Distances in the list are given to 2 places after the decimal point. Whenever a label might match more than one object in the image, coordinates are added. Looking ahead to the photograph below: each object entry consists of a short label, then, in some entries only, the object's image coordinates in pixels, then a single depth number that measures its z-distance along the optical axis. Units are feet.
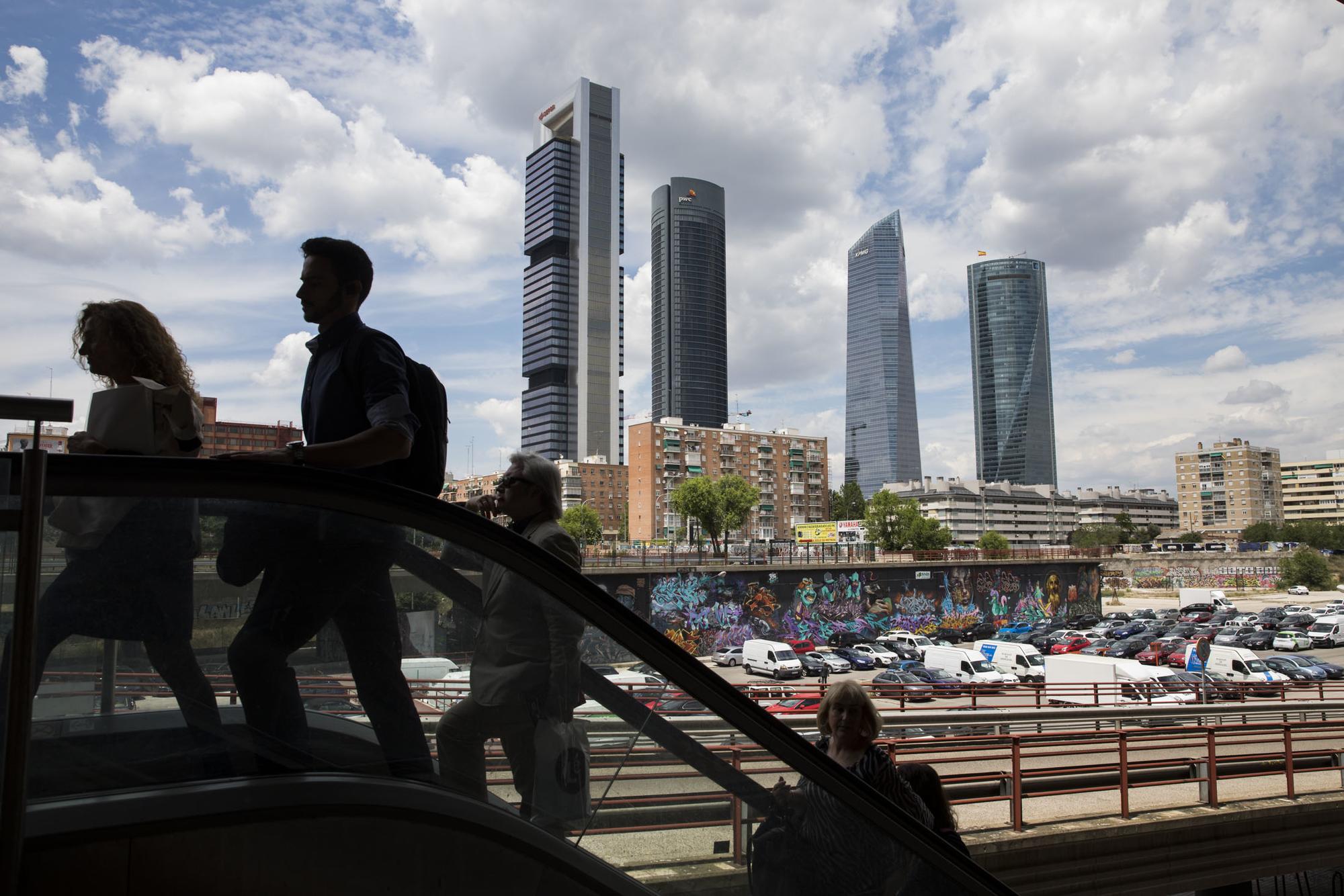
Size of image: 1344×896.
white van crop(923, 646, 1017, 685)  102.12
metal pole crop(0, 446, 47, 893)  4.46
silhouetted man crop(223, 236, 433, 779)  5.81
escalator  4.97
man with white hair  6.26
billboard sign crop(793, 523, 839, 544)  334.85
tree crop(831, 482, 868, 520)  404.36
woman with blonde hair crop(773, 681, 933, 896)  7.30
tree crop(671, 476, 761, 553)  276.82
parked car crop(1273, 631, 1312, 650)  138.62
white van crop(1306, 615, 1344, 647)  145.79
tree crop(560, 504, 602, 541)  294.66
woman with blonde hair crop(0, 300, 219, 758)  5.00
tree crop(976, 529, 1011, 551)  310.65
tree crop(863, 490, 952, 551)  288.71
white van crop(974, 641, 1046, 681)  107.86
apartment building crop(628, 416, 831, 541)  387.75
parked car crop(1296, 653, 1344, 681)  93.73
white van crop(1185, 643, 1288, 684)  92.07
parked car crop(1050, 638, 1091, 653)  144.05
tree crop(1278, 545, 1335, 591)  250.57
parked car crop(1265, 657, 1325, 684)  97.45
